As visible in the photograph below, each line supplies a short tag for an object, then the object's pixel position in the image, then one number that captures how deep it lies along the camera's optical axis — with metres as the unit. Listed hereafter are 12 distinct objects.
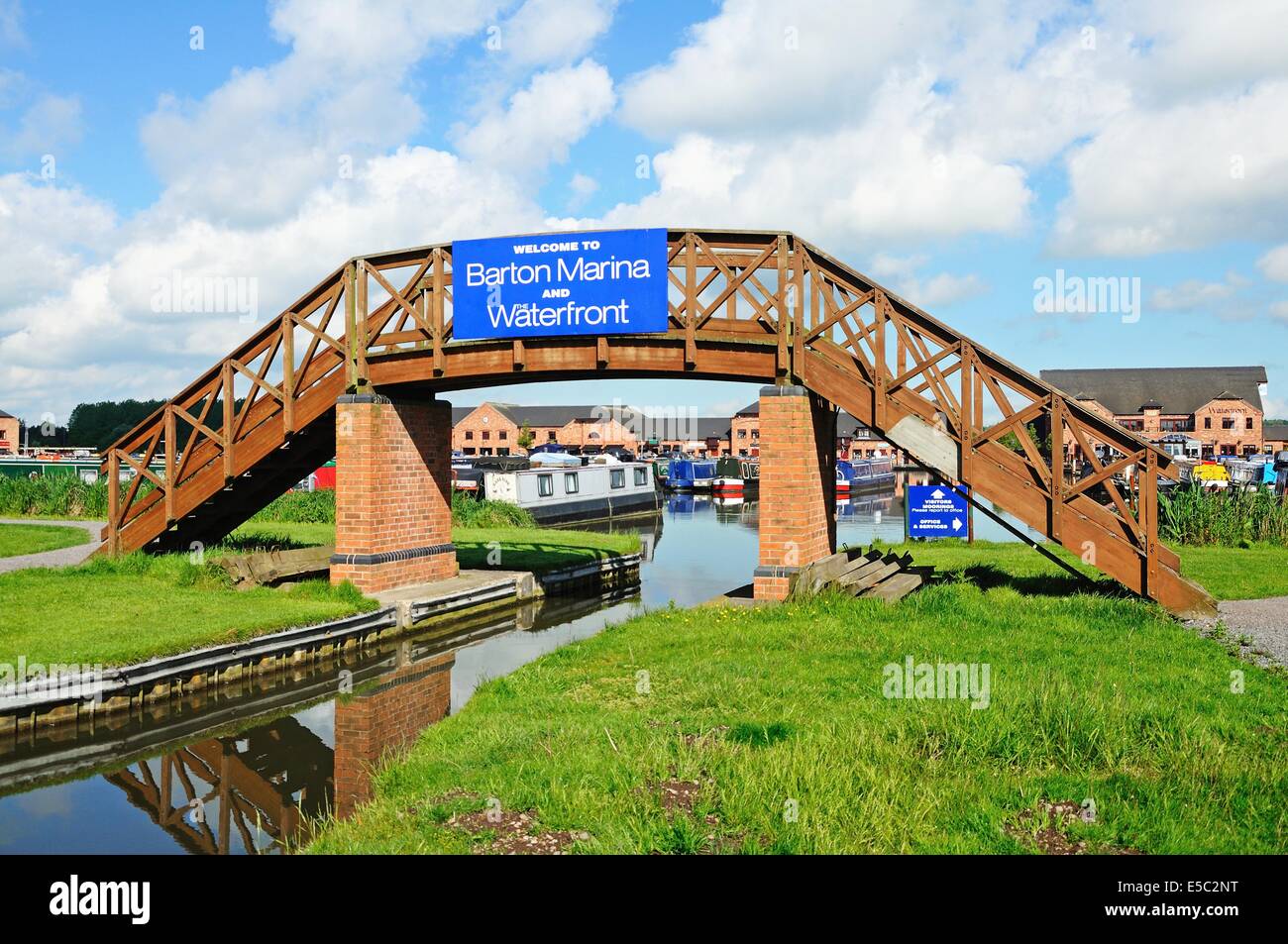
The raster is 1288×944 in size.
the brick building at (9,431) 102.25
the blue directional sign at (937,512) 24.73
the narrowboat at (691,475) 67.50
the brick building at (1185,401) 83.19
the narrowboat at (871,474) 67.88
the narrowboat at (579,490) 37.41
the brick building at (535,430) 106.69
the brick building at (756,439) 103.38
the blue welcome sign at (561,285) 15.61
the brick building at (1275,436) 88.31
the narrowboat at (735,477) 60.88
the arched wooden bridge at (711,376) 14.20
